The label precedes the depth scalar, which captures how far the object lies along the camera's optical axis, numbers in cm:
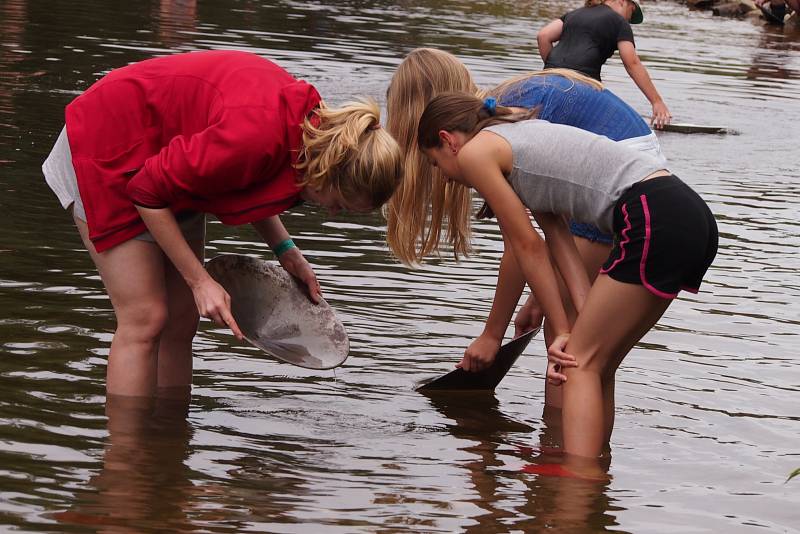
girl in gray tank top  768
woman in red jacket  745
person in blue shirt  873
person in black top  1630
